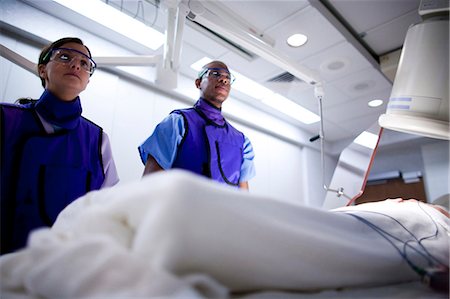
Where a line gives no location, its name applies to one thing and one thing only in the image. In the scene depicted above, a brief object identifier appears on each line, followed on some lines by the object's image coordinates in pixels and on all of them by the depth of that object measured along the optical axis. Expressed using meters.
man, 1.55
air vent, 2.97
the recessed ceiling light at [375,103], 3.52
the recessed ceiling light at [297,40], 2.41
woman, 1.05
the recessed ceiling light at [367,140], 2.18
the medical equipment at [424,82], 1.16
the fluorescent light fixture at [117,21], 2.13
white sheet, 0.36
